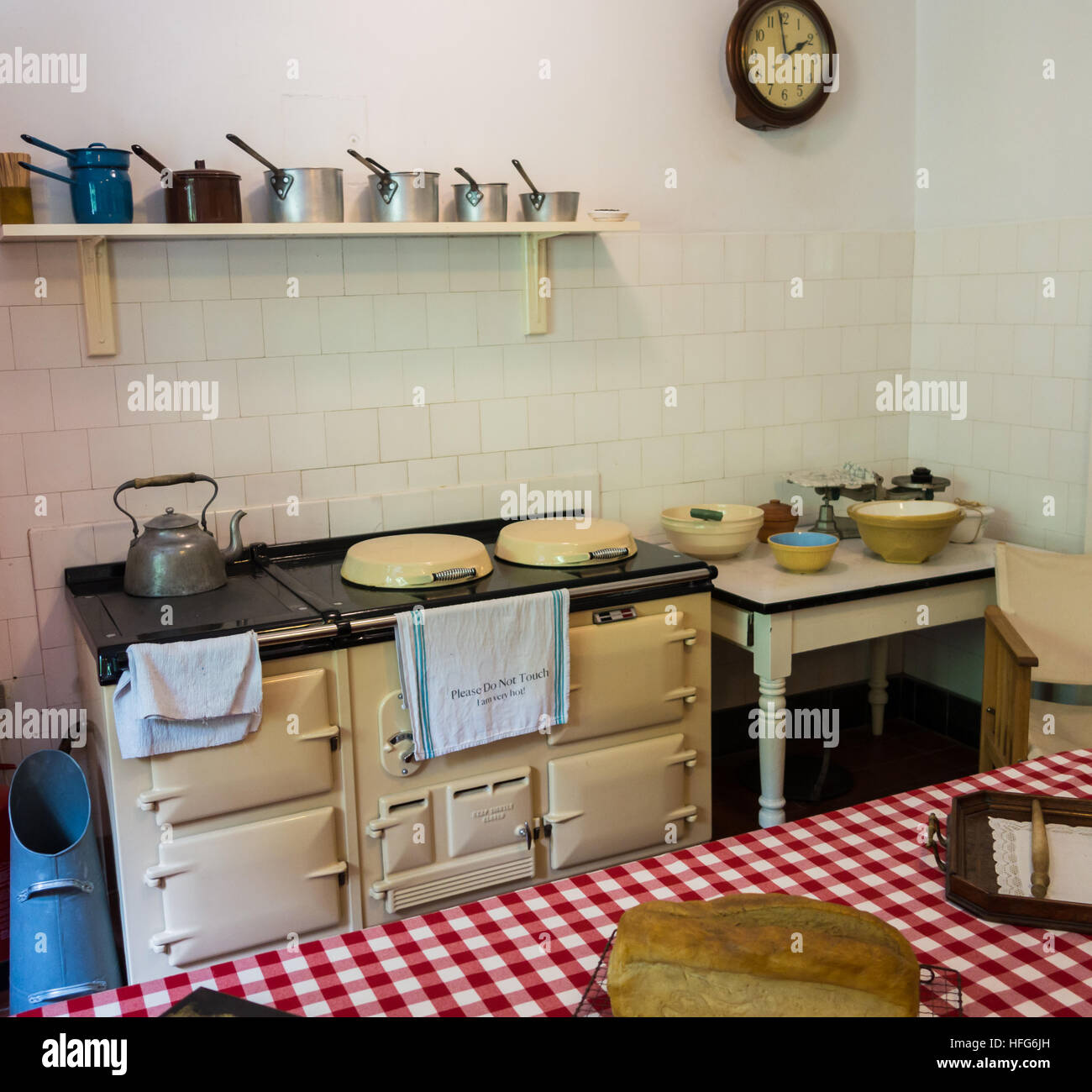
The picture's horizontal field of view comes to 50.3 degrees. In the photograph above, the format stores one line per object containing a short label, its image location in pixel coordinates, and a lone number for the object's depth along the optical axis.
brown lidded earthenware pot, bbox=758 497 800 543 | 3.61
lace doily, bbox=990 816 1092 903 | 1.38
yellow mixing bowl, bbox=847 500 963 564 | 3.28
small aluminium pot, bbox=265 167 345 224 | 2.80
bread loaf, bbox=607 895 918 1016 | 1.06
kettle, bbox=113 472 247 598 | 2.70
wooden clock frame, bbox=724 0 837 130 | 3.47
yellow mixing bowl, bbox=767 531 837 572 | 3.20
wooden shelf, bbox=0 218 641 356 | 2.59
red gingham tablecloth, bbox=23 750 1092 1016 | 1.23
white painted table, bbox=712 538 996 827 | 3.03
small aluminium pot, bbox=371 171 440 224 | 2.92
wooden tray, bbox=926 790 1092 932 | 1.33
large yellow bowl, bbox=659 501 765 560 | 3.29
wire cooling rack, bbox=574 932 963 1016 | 1.16
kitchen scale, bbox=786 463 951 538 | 3.58
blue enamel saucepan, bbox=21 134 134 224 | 2.61
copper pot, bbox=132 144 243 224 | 2.70
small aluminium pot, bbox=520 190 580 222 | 3.09
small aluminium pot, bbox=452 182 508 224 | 3.05
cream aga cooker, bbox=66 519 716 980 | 2.44
